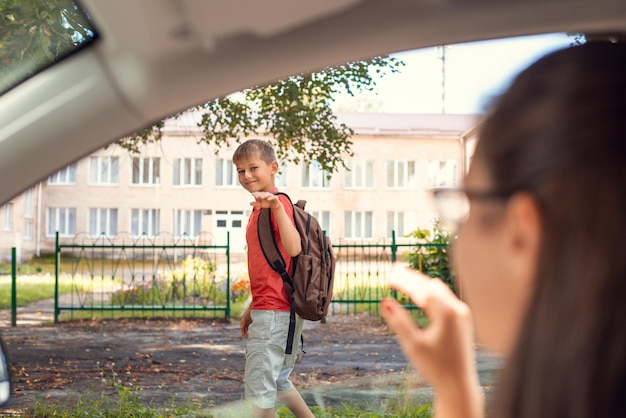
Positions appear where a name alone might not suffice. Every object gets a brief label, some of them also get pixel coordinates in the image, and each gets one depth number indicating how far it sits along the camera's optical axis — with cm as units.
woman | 92
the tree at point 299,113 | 1047
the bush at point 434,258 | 1448
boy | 435
